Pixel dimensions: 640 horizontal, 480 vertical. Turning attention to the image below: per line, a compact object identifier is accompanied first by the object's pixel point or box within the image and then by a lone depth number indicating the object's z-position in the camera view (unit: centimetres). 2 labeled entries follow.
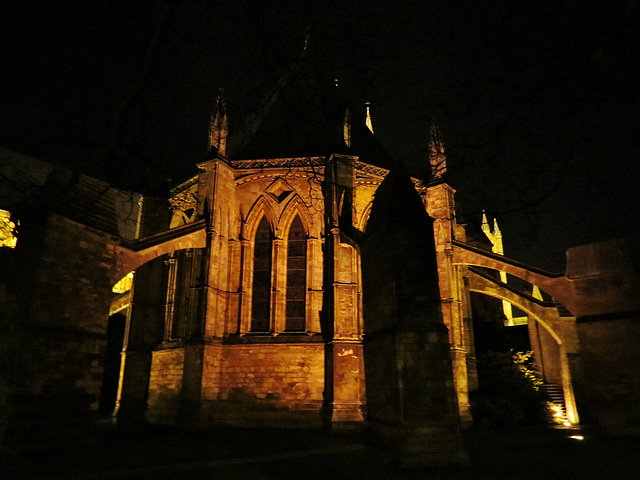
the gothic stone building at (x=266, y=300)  1249
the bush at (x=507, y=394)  1382
